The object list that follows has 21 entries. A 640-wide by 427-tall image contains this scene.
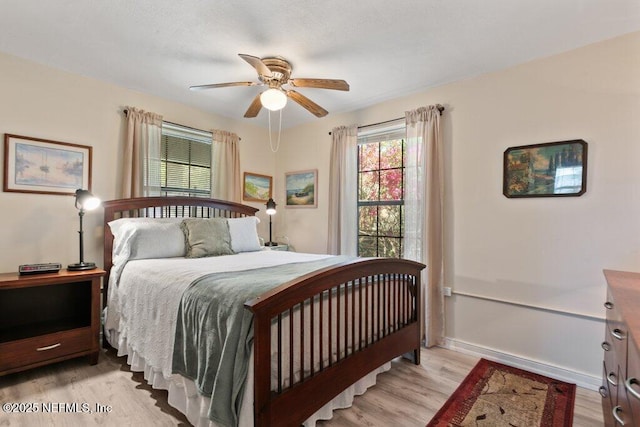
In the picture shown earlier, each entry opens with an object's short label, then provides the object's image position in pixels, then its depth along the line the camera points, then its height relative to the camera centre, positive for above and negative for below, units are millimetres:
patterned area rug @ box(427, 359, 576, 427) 1823 -1234
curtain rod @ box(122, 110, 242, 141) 3123 +1050
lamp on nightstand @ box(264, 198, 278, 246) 4086 +110
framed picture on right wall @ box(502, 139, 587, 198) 2312 +386
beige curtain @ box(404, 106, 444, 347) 2939 +23
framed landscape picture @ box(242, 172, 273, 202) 4262 +406
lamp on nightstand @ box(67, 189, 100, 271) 2535 +74
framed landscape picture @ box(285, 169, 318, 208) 4152 +385
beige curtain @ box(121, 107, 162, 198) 3098 +626
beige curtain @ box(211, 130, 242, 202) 3865 +611
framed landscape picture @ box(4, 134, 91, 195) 2523 +423
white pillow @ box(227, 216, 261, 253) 3240 -218
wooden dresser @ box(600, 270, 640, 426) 907 -501
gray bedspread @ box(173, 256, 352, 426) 1407 -614
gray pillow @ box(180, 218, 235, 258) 2876 -226
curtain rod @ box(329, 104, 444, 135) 2987 +1072
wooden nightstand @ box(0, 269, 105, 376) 2146 -888
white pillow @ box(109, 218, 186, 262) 2609 -218
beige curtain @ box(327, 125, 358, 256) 3680 +256
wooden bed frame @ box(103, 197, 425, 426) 1422 -710
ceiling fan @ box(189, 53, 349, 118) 2309 +1053
